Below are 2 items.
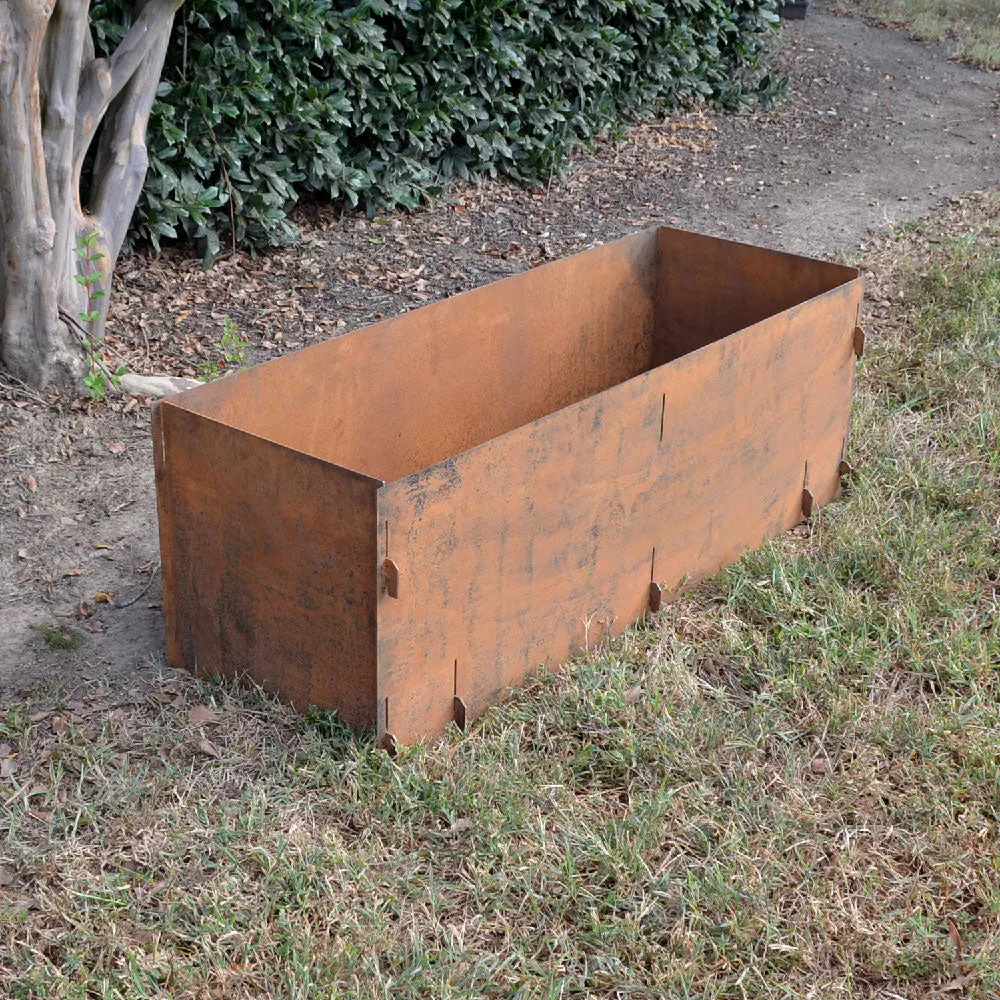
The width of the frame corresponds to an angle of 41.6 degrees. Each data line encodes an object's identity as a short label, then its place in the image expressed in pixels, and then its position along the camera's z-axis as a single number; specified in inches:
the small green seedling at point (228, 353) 226.2
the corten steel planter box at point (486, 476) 127.3
